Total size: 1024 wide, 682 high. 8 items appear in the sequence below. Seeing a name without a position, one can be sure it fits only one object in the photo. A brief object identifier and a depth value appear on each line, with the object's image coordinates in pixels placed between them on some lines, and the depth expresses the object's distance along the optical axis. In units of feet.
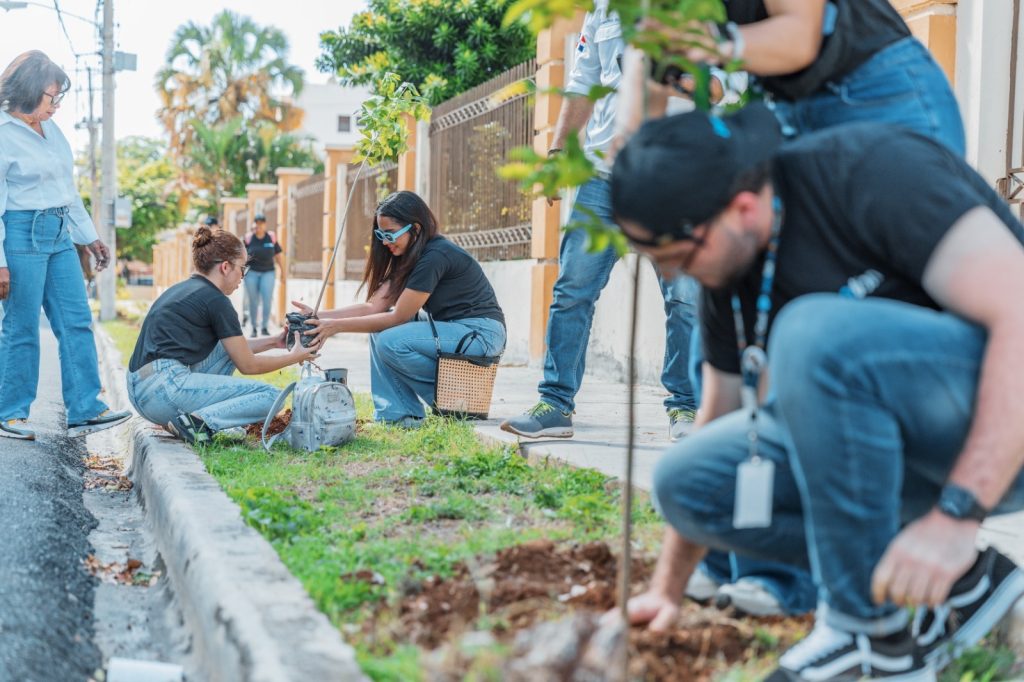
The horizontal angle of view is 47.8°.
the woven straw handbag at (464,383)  18.79
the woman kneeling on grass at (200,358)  17.51
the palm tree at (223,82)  136.46
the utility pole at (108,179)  73.26
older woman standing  19.48
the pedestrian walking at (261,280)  50.42
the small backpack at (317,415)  16.74
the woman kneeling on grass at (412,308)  18.78
